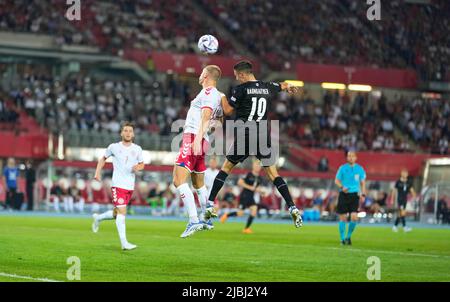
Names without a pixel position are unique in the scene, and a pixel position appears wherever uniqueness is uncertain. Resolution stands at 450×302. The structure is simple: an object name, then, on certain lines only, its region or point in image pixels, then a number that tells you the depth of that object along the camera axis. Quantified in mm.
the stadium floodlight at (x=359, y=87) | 61022
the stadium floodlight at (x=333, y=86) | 60750
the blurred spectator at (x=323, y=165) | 50844
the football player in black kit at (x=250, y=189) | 32122
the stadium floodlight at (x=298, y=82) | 59188
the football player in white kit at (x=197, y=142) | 18094
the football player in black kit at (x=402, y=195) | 35344
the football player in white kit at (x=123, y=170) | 19656
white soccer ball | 18141
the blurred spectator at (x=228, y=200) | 45156
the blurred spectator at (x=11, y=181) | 41656
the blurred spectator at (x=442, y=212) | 44562
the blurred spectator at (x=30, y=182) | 43188
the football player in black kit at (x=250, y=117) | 18297
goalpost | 45344
